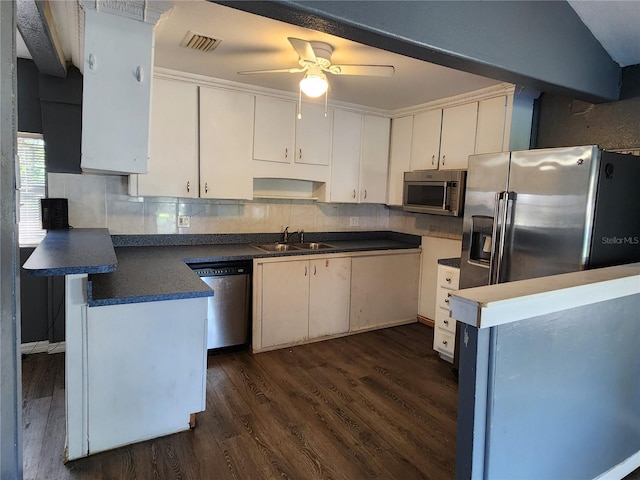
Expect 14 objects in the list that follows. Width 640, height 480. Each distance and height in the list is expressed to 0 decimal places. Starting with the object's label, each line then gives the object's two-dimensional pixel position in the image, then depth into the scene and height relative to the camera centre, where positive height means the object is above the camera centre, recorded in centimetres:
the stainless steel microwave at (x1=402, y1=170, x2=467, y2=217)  325 +18
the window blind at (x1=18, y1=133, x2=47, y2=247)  313 +6
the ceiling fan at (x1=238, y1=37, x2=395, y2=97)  226 +88
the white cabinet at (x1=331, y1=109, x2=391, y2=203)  391 +52
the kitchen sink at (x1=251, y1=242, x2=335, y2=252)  369 -41
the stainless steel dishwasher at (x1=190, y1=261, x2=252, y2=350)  318 -83
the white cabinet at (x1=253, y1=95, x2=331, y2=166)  346 +67
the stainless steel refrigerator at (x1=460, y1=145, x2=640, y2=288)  214 +4
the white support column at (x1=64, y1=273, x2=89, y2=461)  193 -86
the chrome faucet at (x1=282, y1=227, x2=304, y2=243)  396 -30
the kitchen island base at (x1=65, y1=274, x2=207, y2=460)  197 -91
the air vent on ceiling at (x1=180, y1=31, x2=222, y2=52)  229 +96
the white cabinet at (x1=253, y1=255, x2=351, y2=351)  334 -84
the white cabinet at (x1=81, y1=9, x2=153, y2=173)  181 +50
